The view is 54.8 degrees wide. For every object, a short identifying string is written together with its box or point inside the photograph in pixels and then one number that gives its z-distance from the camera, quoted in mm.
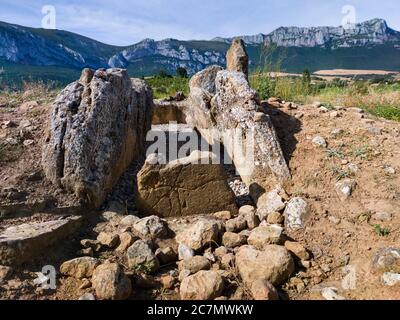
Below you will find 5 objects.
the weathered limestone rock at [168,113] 8094
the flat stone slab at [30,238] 3660
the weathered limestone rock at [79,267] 3600
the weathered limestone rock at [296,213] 4445
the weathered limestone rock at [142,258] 3820
